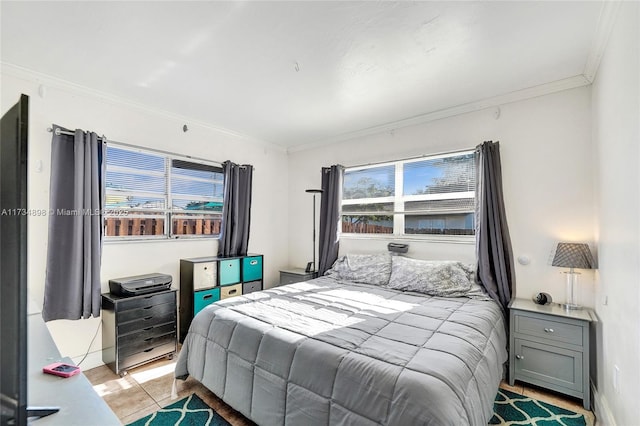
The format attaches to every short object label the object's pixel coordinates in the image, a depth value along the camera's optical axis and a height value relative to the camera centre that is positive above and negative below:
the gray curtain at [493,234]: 2.79 -0.18
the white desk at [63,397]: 0.81 -0.57
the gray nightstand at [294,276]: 4.04 -0.85
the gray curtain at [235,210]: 3.85 +0.06
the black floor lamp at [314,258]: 4.27 -0.65
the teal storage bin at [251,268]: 3.82 -0.71
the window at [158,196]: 3.03 +0.21
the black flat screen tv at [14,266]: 0.57 -0.10
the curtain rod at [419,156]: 3.16 +0.69
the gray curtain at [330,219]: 4.08 -0.06
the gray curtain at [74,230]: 2.55 -0.14
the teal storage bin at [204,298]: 3.27 -0.94
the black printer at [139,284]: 2.74 -0.67
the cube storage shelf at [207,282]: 3.29 -0.79
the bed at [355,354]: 1.42 -0.80
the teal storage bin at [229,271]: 3.53 -0.69
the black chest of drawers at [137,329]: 2.63 -1.08
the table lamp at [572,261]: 2.35 -0.37
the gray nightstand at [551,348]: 2.25 -1.06
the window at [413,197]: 3.24 +0.22
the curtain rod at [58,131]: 2.58 +0.73
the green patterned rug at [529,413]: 2.03 -1.42
